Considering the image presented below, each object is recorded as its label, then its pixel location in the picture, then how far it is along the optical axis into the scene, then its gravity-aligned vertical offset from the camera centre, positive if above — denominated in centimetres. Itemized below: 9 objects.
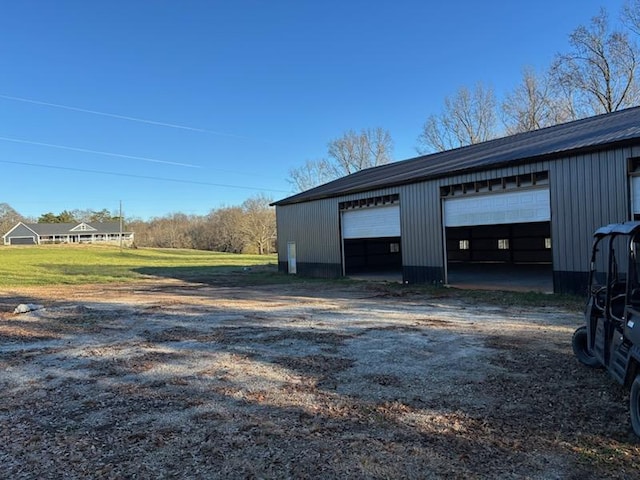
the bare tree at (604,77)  3281 +1267
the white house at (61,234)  9475 +461
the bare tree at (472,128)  4291 +1140
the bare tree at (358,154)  5322 +1114
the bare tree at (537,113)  3612 +1085
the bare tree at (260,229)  7088 +329
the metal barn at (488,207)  1184 +133
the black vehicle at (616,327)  391 -86
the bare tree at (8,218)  10319 +941
